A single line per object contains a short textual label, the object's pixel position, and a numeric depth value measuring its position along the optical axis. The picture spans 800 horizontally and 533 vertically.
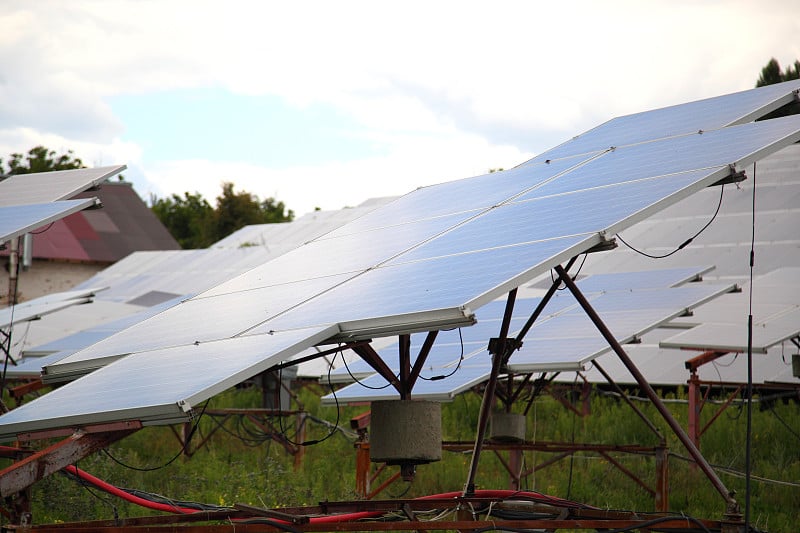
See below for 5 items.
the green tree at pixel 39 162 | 67.19
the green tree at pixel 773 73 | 63.84
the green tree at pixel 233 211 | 69.12
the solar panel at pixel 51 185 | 13.80
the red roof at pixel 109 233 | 52.91
